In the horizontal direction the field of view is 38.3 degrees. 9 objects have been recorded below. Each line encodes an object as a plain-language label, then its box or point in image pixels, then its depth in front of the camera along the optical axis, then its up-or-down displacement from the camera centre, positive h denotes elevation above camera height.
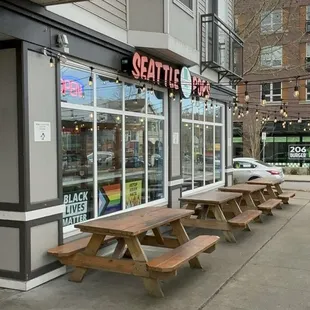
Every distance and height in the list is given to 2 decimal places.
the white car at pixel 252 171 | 17.70 -1.00
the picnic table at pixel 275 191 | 11.74 -1.23
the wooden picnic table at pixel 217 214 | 7.53 -1.26
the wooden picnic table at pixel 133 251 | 4.79 -1.22
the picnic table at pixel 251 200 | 9.62 -1.18
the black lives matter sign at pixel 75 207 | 6.06 -0.84
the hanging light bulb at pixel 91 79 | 6.28 +0.96
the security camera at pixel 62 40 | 5.46 +1.31
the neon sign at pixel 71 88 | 5.94 +0.81
